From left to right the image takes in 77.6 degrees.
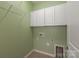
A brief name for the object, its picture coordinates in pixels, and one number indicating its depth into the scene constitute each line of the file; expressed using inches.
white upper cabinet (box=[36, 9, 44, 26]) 71.1
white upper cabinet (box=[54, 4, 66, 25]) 57.0
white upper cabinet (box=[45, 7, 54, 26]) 63.7
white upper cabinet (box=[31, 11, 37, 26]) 76.0
